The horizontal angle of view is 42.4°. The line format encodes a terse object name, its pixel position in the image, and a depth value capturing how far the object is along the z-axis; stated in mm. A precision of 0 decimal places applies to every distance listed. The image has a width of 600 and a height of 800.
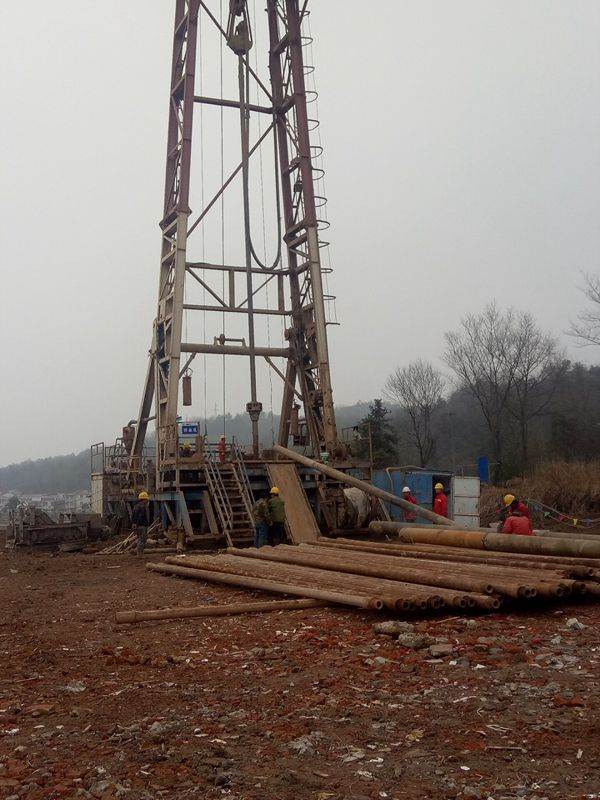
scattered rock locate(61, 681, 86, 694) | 6336
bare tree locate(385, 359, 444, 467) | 52125
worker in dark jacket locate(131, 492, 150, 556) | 17328
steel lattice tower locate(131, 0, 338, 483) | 21297
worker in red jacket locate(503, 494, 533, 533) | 12016
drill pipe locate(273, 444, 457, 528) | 15703
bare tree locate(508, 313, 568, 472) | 46000
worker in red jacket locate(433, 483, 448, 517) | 16911
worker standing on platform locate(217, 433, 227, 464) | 19698
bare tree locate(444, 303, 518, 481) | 46656
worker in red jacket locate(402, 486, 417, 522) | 18516
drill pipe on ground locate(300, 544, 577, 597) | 8211
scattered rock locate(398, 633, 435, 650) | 7141
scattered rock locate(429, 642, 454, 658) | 6777
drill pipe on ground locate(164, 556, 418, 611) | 8133
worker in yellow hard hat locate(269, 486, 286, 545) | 15812
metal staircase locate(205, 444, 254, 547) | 17797
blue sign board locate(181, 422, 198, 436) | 20344
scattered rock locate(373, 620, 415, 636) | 7652
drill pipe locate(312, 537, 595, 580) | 9325
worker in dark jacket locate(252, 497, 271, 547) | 15688
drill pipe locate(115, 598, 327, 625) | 9141
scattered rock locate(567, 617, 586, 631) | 7617
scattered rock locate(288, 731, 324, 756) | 4730
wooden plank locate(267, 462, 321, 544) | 17375
